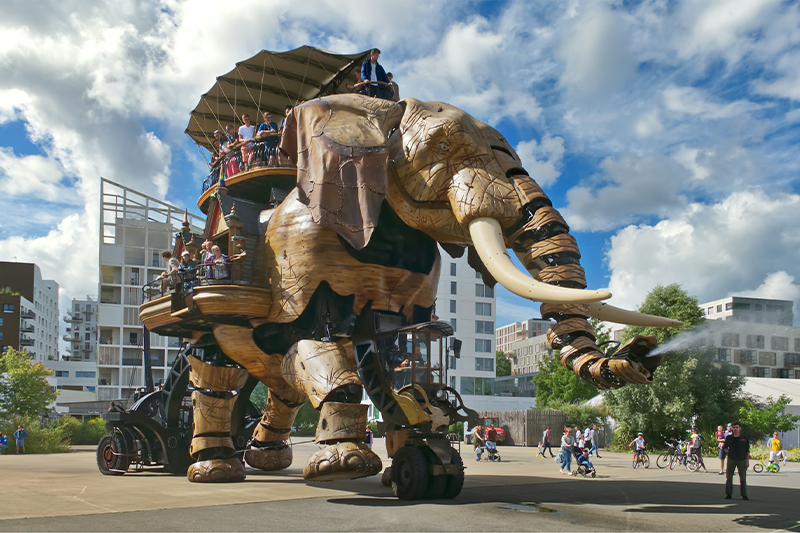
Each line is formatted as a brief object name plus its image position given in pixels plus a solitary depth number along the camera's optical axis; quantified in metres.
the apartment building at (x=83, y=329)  123.19
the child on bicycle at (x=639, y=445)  19.97
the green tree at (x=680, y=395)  27.61
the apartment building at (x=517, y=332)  148.38
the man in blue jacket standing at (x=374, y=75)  11.73
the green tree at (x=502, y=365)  110.88
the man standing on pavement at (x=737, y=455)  11.07
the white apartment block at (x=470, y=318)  57.38
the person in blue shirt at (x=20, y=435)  26.12
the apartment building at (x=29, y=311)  80.75
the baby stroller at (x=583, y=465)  15.84
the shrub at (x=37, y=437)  27.22
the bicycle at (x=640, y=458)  20.56
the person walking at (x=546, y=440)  25.66
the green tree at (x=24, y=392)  33.19
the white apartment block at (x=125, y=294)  65.94
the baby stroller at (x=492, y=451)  22.71
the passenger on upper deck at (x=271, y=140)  11.68
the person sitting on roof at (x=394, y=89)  12.03
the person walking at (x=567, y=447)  15.97
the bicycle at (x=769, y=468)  19.23
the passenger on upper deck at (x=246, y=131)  13.51
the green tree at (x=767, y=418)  27.05
